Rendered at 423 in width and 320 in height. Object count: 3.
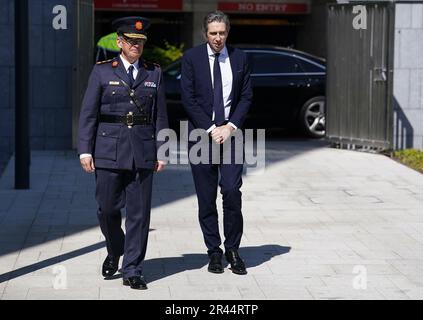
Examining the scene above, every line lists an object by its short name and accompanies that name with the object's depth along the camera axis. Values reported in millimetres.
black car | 18625
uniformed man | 8047
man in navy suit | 8609
